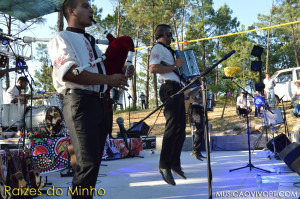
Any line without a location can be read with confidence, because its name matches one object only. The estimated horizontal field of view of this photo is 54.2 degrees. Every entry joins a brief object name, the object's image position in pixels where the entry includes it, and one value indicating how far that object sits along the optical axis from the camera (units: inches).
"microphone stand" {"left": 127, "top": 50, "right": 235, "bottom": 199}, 88.9
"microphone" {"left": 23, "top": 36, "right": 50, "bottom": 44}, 107.2
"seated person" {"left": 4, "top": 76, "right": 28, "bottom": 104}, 311.1
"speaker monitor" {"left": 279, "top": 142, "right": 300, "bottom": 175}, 104.2
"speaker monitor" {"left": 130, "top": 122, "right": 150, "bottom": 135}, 361.6
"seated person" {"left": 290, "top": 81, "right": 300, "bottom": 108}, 550.3
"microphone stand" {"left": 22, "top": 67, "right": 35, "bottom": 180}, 134.0
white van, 660.7
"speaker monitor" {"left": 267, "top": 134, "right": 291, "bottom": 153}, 215.3
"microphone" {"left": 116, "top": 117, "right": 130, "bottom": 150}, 104.2
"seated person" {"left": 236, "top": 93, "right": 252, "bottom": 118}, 537.1
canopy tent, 378.0
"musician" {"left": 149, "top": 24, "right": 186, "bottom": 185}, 152.4
